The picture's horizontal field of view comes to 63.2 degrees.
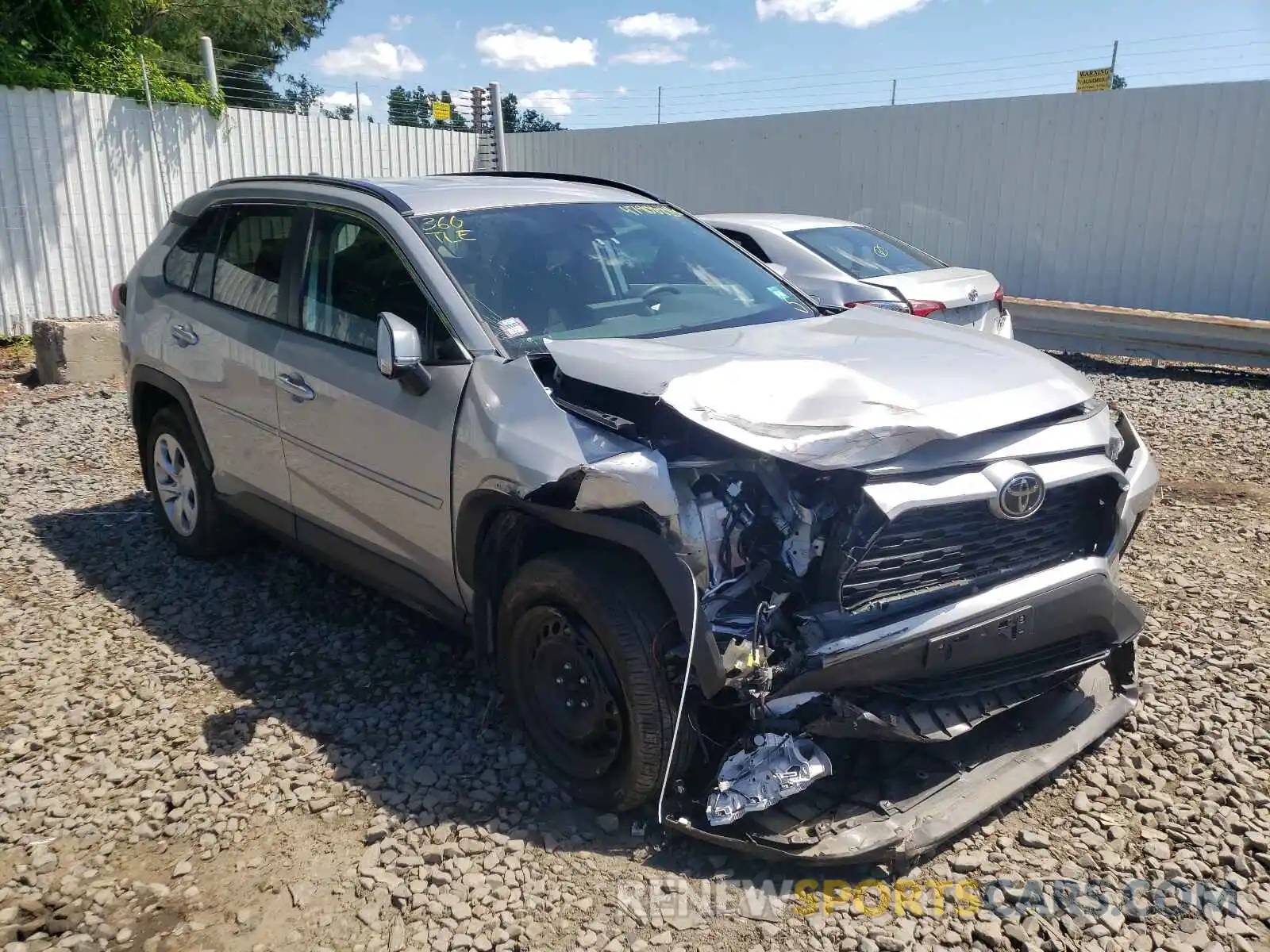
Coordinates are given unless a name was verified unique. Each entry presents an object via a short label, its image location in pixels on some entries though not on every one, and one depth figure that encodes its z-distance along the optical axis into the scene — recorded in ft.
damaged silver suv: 9.63
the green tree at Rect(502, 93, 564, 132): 88.28
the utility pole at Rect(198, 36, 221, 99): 41.78
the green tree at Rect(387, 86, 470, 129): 54.39
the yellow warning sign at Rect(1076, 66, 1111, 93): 41.68
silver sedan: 25.95
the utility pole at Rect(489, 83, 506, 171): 53.11
